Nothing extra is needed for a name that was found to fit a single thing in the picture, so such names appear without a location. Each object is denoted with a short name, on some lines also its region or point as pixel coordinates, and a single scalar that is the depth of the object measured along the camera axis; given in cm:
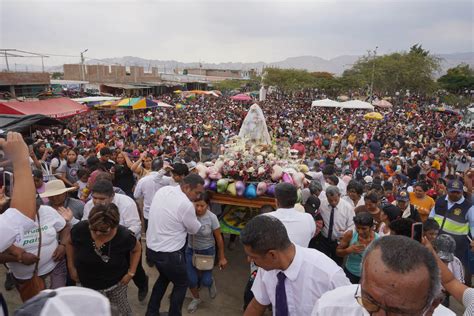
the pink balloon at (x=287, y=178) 467
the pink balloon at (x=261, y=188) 455
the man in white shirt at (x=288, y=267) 207
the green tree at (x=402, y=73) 3659
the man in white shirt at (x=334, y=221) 428
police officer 462
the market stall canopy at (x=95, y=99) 2069
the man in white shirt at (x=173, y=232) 343
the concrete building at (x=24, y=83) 2265
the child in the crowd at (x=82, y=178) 543
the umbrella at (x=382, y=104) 2892
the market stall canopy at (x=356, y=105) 2111
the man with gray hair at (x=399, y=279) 127
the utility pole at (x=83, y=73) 4152
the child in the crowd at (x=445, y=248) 314
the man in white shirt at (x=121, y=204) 341
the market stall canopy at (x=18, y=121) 814
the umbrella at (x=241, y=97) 2988
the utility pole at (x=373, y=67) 3597
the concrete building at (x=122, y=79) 4138
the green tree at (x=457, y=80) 4872
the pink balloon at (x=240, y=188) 463
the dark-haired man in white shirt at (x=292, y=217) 321
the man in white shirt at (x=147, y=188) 507
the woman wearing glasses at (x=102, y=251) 278
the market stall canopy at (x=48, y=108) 1106
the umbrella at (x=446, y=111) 2745
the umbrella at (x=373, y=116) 1991
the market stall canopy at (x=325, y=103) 2187
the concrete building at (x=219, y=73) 9513
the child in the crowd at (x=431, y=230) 384
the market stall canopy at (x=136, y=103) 1922
